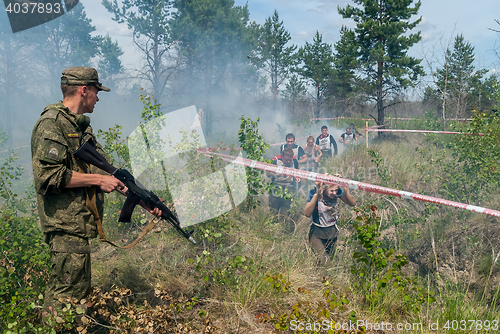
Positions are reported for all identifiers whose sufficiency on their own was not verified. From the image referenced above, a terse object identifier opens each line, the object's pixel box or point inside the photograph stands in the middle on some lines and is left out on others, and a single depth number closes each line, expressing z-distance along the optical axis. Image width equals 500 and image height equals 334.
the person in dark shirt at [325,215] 4.18
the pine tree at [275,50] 26.80
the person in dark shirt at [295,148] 7.32
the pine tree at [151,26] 18.61
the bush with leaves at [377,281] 2.37
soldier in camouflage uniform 2.11
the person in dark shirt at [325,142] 9.26
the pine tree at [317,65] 23.28
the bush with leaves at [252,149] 4.34
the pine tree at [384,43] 13.97
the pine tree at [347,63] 14.92
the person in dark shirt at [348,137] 10.98
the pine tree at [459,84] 11.41
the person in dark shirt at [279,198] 6.11
